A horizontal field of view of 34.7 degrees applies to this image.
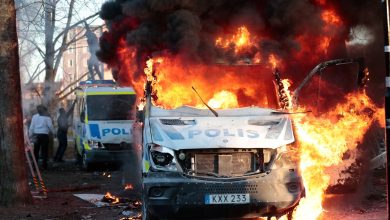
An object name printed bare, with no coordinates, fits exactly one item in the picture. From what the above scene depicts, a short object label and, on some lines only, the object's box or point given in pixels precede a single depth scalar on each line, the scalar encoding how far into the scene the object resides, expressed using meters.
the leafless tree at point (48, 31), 15.93
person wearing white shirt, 18.20
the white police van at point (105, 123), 17.48
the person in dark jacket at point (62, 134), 21.05
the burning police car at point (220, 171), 7.25
